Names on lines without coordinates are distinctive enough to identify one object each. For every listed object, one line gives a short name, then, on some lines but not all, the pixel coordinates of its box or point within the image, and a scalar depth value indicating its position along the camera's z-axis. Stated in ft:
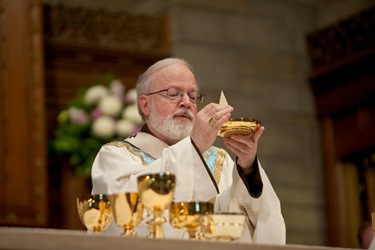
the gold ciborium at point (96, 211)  23.38
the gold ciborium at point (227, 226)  22.24
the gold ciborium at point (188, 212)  22.50
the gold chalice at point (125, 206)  22.56
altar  18.70
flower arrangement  47.53
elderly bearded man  28.05
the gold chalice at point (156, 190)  22.04
